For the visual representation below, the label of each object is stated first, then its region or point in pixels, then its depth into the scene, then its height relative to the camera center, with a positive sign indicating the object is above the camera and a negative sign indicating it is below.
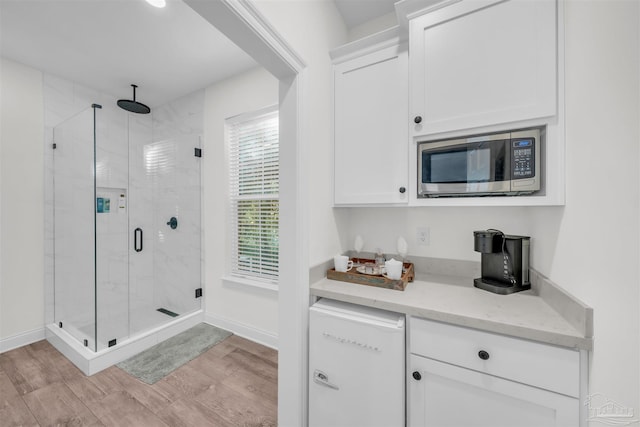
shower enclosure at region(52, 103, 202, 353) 2.27 -0.16
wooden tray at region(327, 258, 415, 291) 1.35 -0.38
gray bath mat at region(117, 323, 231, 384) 1.98 -1.25
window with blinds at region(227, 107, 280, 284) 2.44 +0.18
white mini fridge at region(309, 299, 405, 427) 1.10 -0.72
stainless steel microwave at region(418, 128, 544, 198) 1.11 +0.23
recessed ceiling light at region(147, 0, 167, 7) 1.71 +1.43
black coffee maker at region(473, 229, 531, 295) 1.28 -0.26
